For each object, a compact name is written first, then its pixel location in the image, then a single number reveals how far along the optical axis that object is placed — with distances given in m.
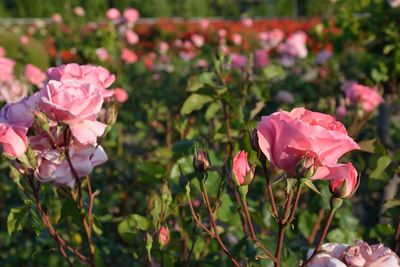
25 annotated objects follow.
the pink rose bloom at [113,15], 3.40
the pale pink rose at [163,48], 5.57
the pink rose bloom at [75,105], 0.90
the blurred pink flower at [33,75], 2.27
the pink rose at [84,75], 0.99
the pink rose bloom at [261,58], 3.50
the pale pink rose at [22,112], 0.94
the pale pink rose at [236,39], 5.86
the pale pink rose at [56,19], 4.86
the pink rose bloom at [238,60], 3.25
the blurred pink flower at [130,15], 3.54
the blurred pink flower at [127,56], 3.59
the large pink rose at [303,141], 0.70
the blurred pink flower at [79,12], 4.52
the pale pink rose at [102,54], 3.09
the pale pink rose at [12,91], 1.89
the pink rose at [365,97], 2.03
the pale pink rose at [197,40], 6.24
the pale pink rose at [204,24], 7.82
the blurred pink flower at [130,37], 4.18
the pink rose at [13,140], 0.89
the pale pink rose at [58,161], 0.97
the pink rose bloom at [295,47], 4.63
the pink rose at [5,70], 2.07
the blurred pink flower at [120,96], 2.16
